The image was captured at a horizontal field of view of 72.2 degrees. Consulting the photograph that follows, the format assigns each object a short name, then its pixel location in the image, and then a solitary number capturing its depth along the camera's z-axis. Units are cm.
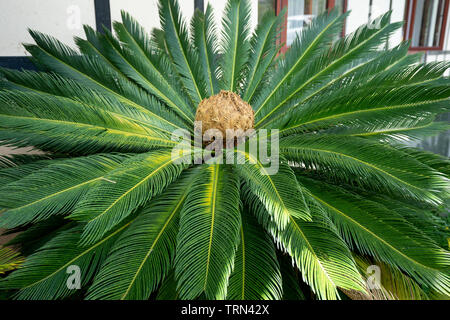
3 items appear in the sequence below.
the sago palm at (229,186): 94
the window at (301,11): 501
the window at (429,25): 779
